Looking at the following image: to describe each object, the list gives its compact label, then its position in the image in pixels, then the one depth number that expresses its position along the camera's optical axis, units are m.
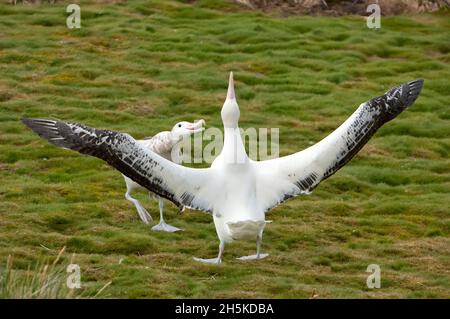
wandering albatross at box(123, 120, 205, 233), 16.88
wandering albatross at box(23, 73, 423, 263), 13.89
